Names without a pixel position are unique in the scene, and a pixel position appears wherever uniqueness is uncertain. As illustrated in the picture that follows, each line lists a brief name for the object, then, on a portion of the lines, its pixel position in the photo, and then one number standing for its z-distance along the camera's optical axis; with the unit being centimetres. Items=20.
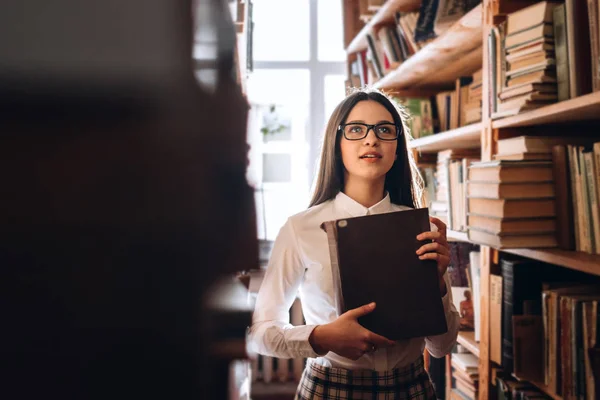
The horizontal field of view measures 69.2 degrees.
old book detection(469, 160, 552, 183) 128
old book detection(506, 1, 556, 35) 123
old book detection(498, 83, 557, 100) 125
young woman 97
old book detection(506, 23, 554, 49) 123
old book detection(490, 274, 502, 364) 146
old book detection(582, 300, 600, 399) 111
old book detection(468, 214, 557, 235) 128
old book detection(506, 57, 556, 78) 122
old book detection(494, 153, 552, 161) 129
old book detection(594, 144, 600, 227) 114
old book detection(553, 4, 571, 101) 119
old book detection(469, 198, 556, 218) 128
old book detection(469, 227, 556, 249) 127
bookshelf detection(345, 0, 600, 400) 119
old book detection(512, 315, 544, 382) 133
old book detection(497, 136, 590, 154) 131
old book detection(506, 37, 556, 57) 123
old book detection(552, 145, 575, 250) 125
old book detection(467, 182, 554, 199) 128
